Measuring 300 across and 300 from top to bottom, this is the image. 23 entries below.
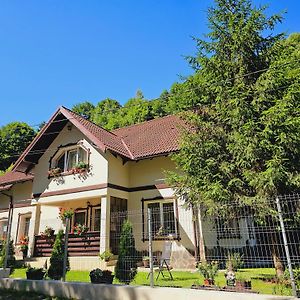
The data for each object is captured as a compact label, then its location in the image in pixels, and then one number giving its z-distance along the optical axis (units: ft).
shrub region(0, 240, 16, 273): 39.28
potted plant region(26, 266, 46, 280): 26.37
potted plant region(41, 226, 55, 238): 44.86
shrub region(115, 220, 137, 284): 26.27
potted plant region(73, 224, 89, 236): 41.92
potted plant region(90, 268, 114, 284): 23.21
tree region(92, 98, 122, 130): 125.81
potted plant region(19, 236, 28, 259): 48.70
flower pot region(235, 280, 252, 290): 19.63
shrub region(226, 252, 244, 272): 23.02
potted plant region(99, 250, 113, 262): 36.69
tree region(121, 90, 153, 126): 111.65
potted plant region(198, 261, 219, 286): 21.56
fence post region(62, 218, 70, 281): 24.46
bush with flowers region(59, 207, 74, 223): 47.42
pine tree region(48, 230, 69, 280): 30.55
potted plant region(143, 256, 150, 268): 35.63
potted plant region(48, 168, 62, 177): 47.39
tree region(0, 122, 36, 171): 130.11
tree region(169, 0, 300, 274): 26.58
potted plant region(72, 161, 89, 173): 44.42
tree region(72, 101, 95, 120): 163.96
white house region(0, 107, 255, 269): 39.86
